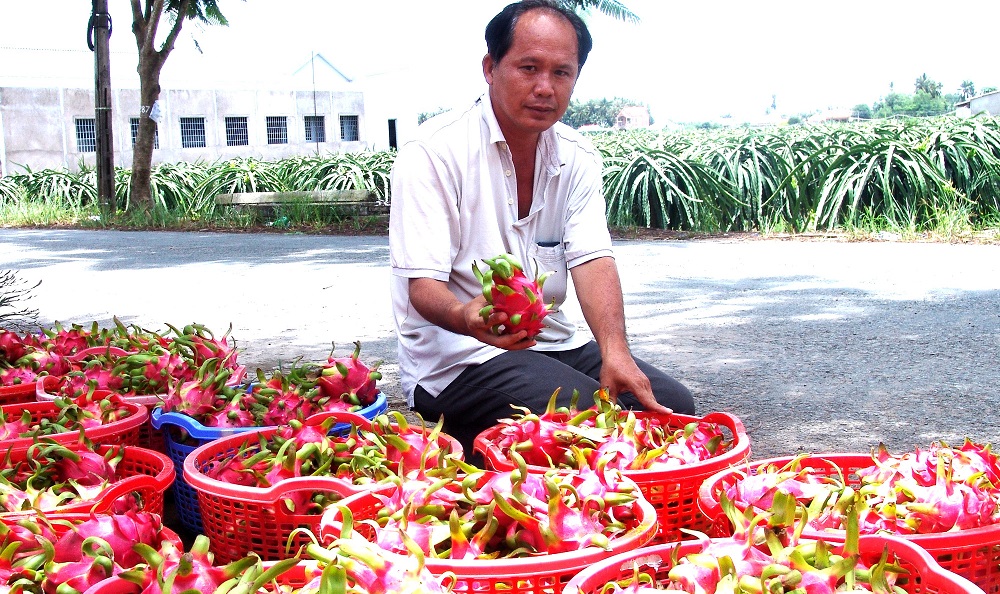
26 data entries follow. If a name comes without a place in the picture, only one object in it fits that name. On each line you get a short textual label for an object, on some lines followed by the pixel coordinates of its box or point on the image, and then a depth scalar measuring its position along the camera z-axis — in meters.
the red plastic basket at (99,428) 2.47
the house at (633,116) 98.00
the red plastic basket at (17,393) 3.22
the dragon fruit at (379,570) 1.41
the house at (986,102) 34.69
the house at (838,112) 85.29
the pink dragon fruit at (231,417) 2.79
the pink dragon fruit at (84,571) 1.62
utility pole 14.55
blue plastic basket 2.65
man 2.80
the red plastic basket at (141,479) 2.07
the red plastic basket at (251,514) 2.11
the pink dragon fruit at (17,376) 3.33
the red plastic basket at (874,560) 1.46
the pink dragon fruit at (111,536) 1.75
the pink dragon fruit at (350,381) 2.91
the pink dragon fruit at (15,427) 2.61
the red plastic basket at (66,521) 1.85
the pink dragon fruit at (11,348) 3.63
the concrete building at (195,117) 26.92
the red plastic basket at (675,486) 2.05
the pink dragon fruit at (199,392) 2.82
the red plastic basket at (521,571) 1.54
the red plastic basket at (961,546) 1.66
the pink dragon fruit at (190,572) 1.47
